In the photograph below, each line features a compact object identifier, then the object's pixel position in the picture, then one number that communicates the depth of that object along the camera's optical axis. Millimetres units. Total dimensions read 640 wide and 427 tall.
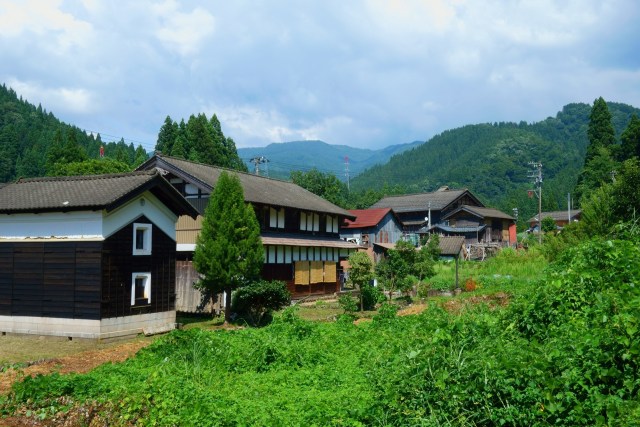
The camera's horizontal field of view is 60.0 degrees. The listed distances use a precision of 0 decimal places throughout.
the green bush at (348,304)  22359
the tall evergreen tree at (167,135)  71319
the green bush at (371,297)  25531
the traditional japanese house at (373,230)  43344
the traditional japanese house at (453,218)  57625
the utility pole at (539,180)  53425
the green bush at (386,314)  16712
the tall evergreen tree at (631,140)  61625
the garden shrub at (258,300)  20734
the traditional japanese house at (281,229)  26377
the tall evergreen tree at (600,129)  68062
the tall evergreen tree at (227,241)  19781
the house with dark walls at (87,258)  17266
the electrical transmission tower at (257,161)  51388
